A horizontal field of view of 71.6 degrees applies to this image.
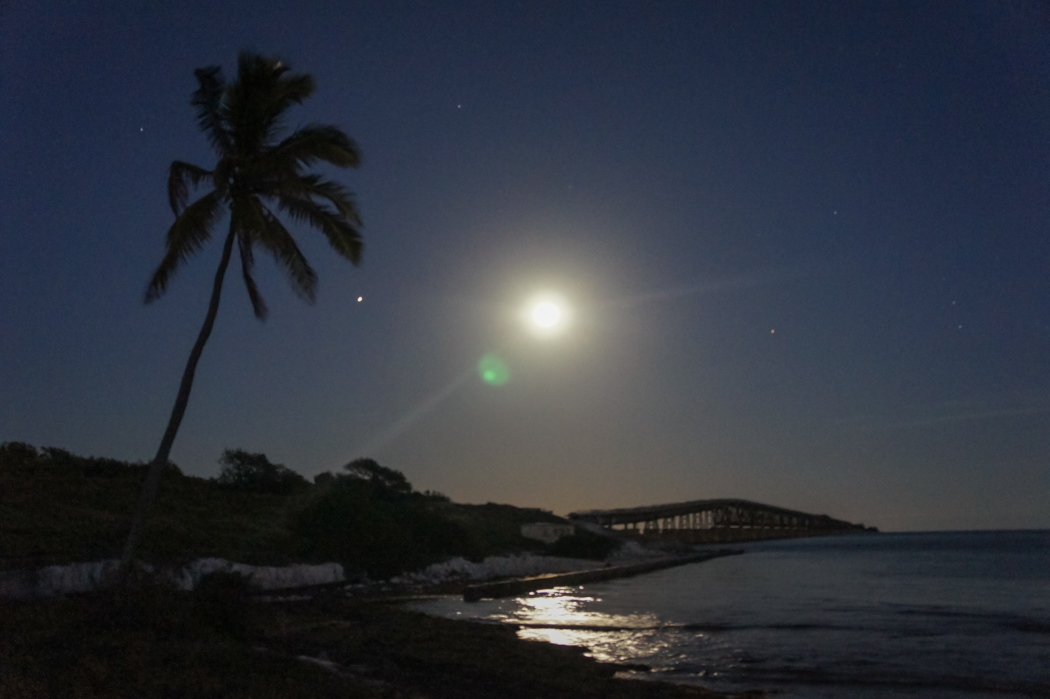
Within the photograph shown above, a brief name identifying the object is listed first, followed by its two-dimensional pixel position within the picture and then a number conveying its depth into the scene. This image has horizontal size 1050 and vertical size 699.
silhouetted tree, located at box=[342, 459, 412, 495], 49.43
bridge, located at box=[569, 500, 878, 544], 109.75
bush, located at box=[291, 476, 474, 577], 28.78
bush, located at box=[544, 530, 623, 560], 53.97
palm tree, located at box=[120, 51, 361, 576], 15.02
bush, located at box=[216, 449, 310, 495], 37.91
